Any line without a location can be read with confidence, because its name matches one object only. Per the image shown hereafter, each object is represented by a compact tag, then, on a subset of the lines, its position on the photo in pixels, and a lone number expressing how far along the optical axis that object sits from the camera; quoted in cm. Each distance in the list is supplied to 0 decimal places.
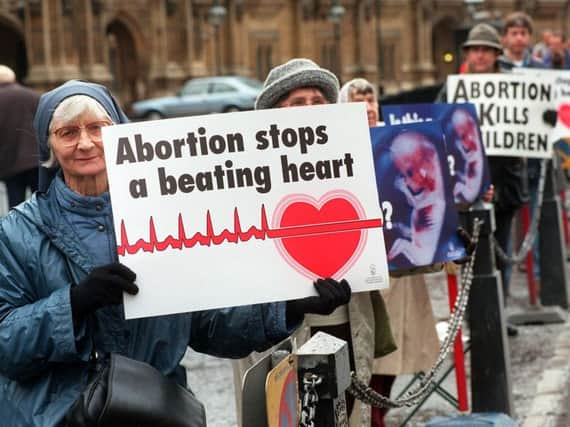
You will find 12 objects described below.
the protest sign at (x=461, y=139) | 1481
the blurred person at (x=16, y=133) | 2392
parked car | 9537
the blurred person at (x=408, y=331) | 1318
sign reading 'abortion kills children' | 1805
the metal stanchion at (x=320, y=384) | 863
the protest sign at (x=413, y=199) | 1173
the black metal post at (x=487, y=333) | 1422
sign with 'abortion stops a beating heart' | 782
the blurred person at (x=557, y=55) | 2773
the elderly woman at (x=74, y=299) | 741
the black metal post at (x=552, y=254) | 2175
